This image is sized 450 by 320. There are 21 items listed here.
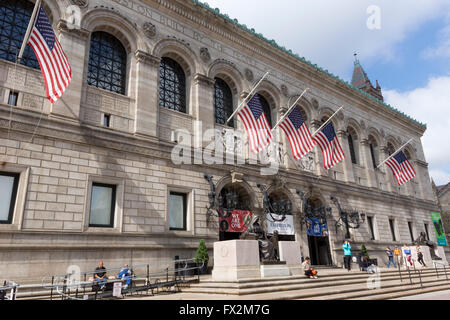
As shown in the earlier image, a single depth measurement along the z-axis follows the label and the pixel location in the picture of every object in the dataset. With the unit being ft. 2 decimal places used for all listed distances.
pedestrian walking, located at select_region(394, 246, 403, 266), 82.78
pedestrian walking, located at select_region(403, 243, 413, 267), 73.82
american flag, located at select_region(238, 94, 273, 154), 62.69
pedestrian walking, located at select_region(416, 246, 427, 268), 74.03
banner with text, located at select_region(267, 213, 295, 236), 70.08
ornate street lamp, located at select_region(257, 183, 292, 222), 69.77
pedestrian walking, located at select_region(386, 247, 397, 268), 84.39
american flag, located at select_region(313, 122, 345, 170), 72.90
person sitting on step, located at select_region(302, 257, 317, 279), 47.14
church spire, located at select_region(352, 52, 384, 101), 202.69
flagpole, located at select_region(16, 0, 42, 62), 41.60
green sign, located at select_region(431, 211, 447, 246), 122.01
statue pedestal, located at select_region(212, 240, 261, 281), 41.29
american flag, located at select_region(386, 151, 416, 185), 87.56
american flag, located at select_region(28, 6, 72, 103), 42.14
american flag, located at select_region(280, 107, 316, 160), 68.28
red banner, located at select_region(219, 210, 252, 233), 63.36
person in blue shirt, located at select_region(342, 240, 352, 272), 60.98
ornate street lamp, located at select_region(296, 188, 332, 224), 77.34
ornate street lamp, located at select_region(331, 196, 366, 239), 84.48
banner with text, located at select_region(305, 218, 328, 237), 77.51
